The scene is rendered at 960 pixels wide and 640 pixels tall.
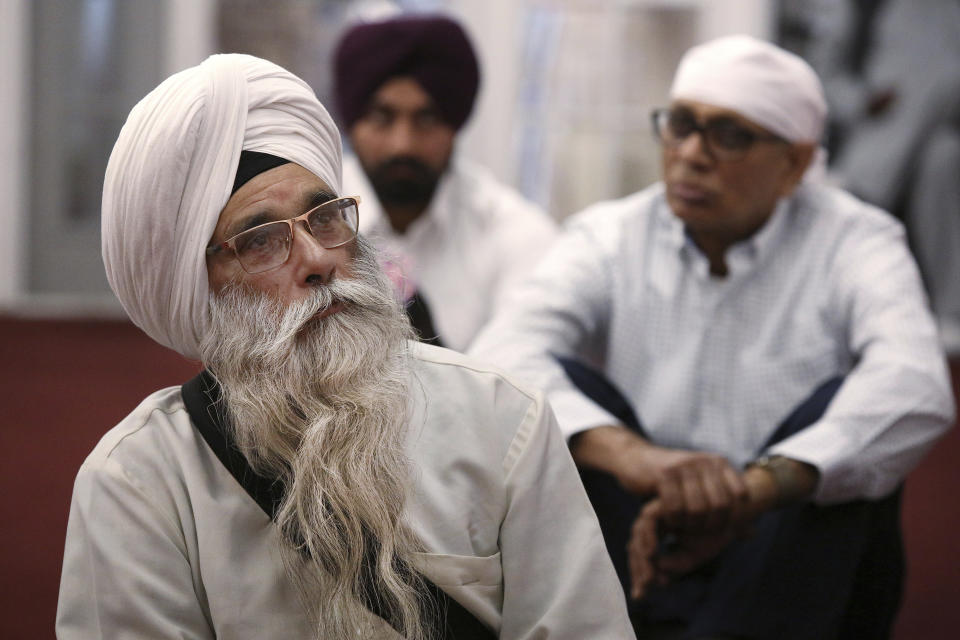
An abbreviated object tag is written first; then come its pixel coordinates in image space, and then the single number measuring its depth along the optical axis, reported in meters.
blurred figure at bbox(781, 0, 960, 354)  7.26
